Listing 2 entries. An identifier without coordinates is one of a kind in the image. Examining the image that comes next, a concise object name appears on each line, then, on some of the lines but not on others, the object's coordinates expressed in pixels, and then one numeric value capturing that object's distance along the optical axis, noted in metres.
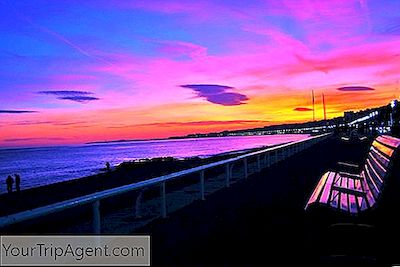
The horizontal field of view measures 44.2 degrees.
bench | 5.20
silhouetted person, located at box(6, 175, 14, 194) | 38.10
